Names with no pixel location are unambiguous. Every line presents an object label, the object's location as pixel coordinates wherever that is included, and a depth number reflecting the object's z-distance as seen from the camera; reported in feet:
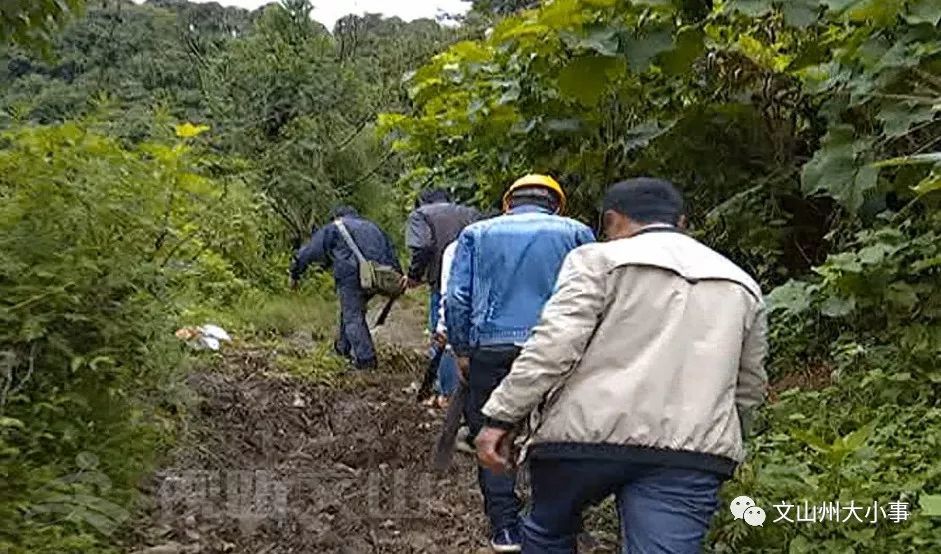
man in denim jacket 17.06
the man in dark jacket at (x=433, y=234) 30.32
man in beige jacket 11.39
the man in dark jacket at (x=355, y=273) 35.37
